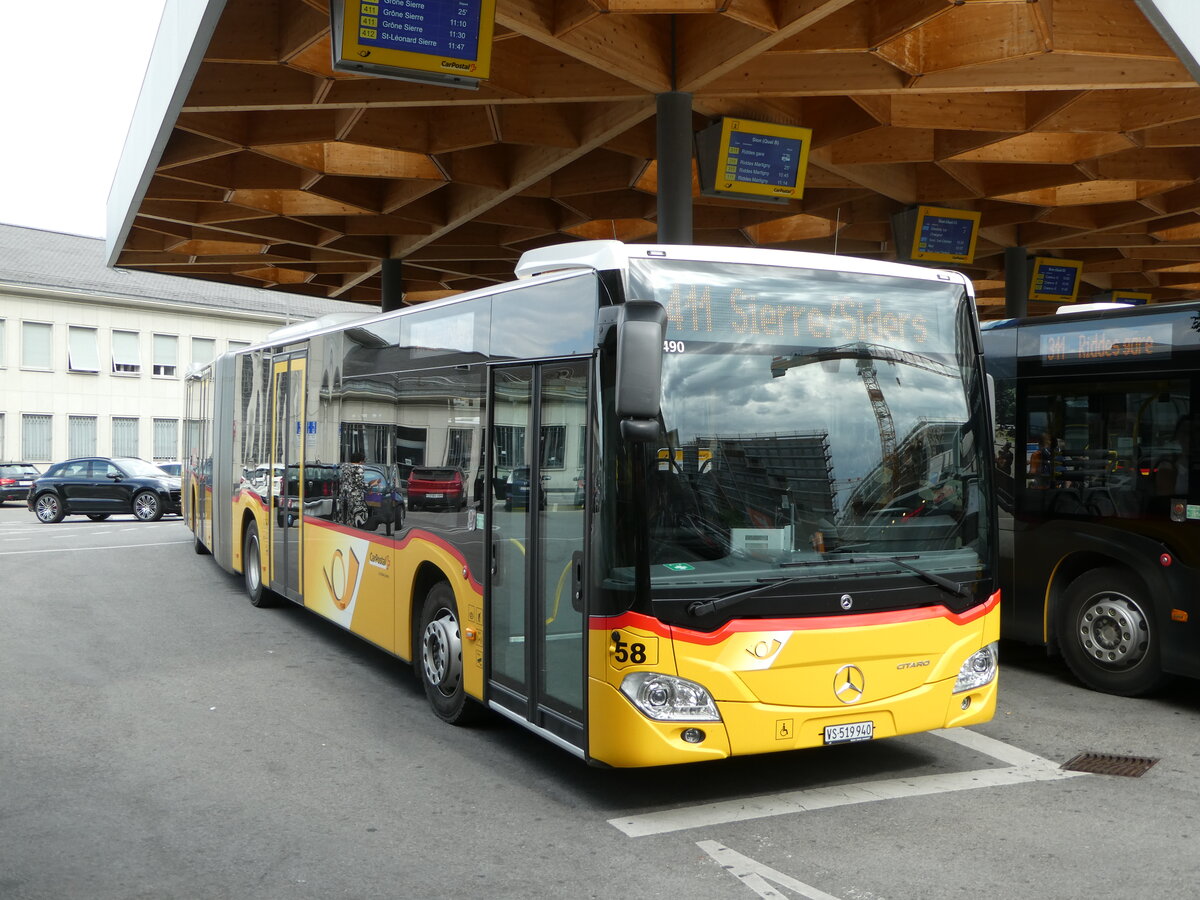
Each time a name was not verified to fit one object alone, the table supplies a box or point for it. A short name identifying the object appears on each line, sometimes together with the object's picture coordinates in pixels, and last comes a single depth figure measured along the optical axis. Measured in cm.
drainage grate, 670
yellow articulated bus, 561
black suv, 2906
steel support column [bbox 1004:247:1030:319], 1977
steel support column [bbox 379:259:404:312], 2011
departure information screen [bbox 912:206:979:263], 1605
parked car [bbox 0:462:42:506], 3812
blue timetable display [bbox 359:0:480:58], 788
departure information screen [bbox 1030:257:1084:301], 2128
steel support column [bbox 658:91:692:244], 1052
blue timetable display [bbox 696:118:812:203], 1167
